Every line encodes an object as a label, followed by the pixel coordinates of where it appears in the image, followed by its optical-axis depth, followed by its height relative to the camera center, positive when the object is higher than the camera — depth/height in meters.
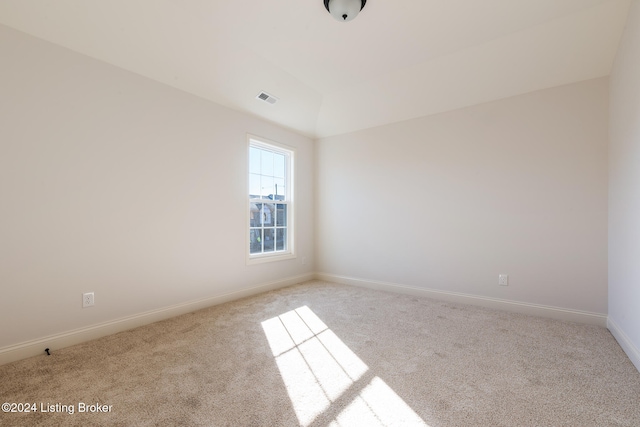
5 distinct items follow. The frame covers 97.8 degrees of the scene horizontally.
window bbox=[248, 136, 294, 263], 3.86 +0.19
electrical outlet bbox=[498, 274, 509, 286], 3.12 -0.73
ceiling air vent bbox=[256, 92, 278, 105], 3.38 +1.44
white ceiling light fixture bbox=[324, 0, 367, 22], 2.12 +1.60
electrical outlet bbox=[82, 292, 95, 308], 2.34 -0.73
